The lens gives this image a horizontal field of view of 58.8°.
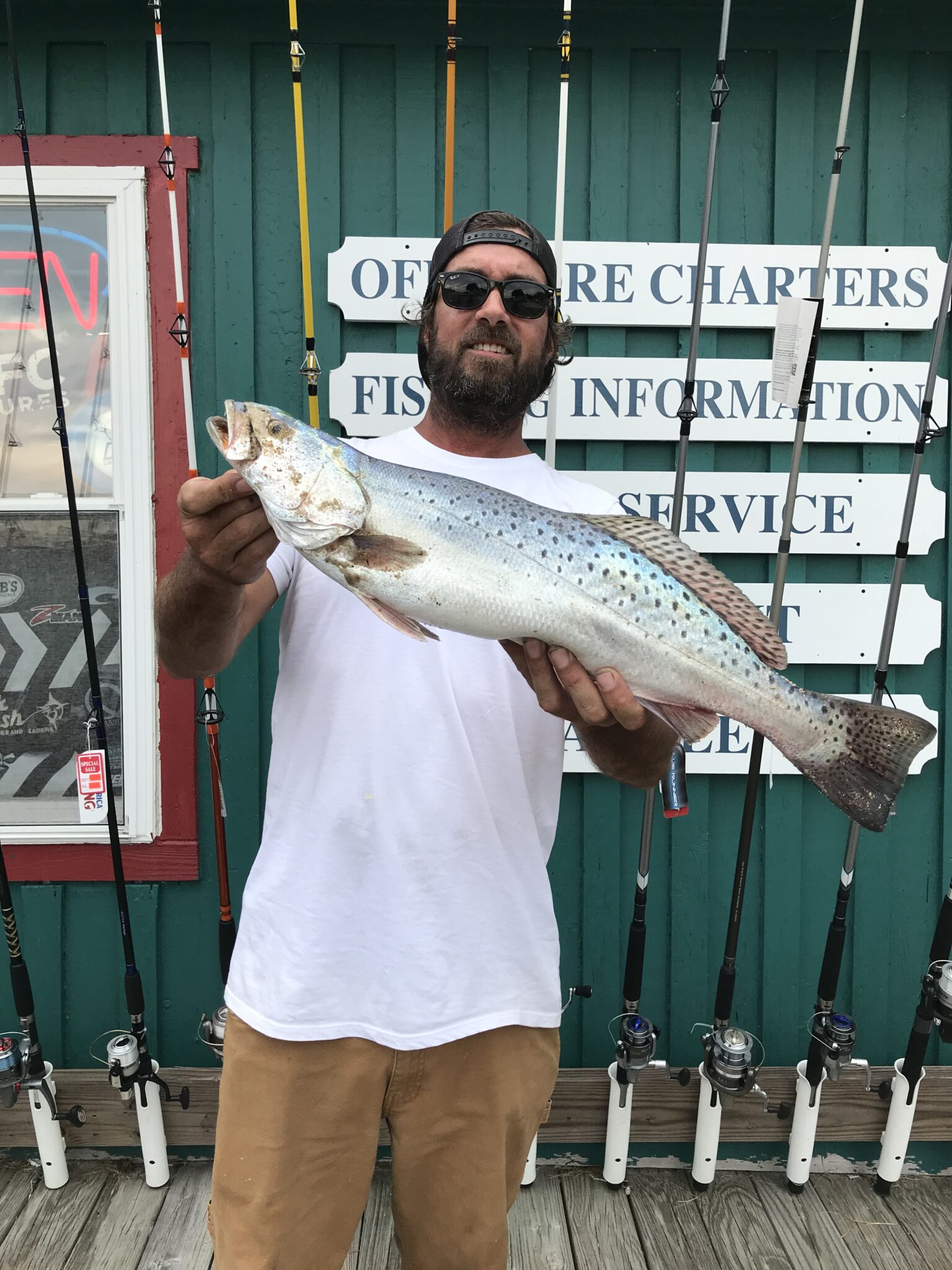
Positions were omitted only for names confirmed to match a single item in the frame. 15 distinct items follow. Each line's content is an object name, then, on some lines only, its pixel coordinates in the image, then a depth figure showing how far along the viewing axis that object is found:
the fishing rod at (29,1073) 2.96
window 3.25
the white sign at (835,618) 3.38
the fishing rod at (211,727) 2.91
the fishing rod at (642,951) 2.68
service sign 3.34
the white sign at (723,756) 3.34
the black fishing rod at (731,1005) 2.69
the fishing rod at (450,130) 2.84
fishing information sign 3.26
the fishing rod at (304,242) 2.68
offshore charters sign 3.24
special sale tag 3.11
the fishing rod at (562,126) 2.75
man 2.00
